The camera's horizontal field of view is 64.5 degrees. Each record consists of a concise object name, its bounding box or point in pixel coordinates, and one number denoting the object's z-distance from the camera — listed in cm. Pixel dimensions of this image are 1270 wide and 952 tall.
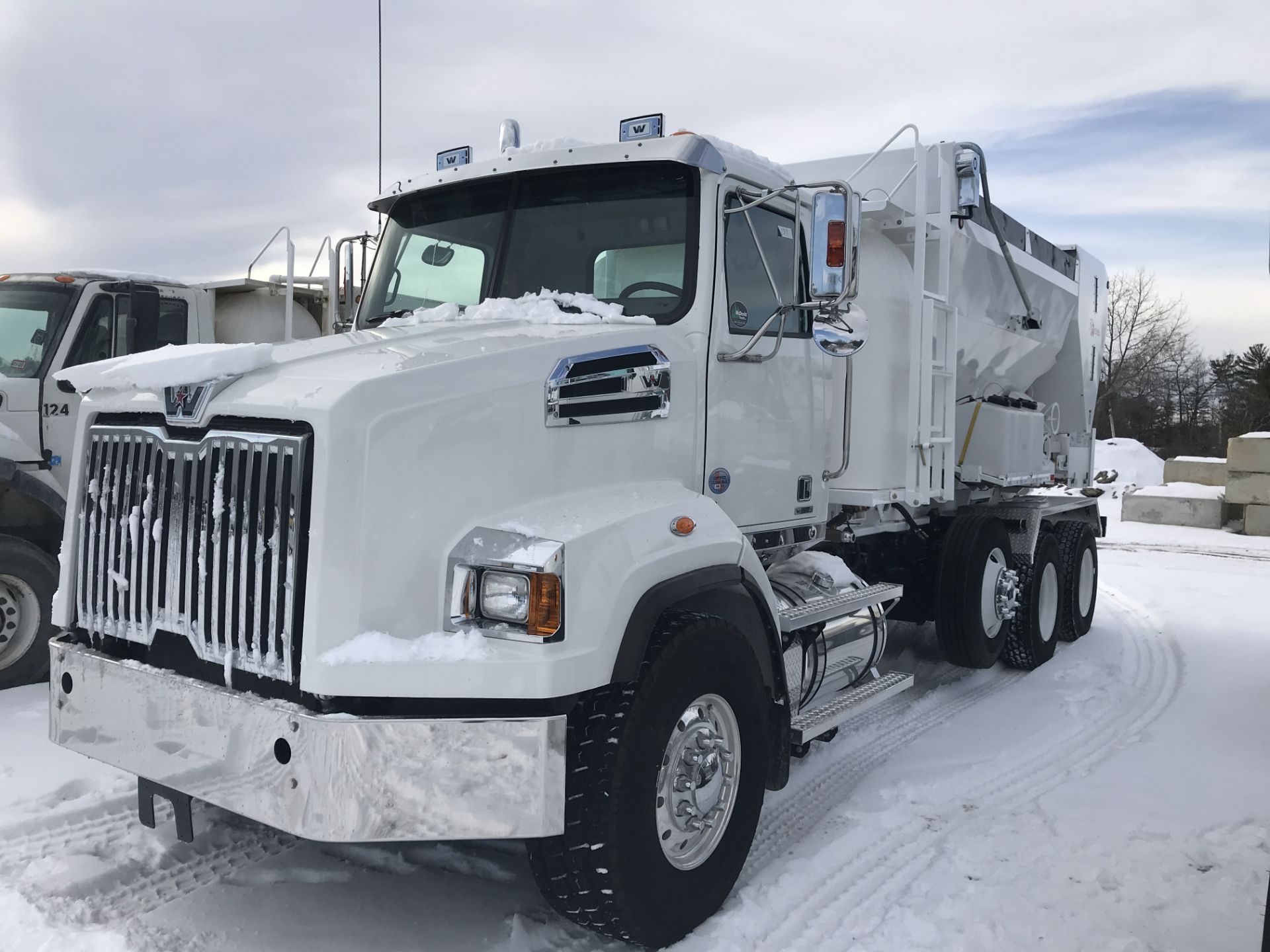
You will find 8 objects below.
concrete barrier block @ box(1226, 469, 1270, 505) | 1789
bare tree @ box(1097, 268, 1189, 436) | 4275
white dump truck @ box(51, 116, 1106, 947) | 289
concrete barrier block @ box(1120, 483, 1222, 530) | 1878
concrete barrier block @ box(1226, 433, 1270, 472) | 1784
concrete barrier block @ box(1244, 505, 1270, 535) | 1789
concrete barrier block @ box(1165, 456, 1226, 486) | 2247
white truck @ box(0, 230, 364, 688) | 630
